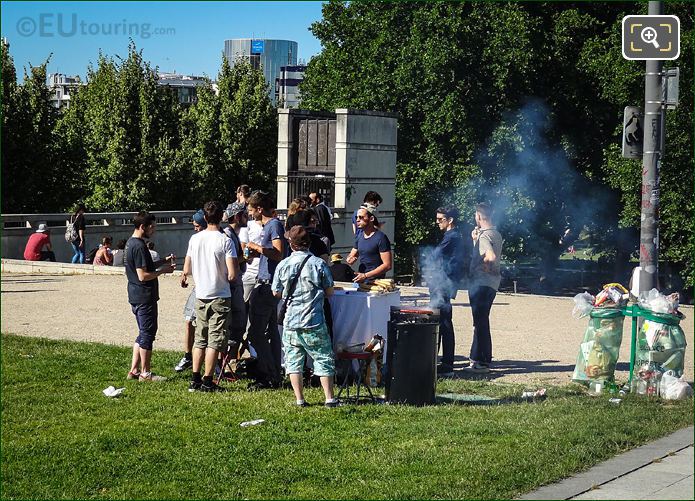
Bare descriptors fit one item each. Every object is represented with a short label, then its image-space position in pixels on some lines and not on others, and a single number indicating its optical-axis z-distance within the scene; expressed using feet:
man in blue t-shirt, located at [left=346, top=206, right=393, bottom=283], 36.58
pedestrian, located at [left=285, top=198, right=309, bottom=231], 36.32
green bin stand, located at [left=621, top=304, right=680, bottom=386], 34.73
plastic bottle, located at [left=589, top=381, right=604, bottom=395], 34.99
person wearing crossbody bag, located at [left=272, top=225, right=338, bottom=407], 31.12
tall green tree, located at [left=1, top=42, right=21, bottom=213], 120.47
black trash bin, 31.78
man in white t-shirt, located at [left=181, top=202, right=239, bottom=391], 32.91
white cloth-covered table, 34.68
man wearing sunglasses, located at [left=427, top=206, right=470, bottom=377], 38.68
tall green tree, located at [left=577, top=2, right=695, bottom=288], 102.22
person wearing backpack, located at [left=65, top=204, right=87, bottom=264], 83.92
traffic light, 36.06
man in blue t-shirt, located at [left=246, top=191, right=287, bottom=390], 34.47
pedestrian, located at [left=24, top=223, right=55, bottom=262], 78.95
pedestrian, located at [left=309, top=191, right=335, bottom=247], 50.26
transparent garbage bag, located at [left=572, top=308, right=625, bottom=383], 35.68
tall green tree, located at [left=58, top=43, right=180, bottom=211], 139.33
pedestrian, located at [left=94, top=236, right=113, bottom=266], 78.69
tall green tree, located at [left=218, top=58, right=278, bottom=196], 151.64
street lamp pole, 35.50
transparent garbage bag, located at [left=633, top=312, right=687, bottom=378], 34.76
